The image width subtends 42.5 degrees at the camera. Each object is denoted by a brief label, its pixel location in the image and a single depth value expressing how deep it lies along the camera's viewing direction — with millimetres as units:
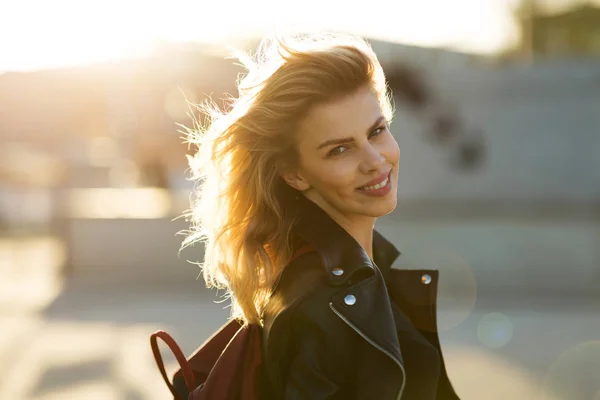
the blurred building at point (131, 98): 17453
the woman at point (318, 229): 1858
